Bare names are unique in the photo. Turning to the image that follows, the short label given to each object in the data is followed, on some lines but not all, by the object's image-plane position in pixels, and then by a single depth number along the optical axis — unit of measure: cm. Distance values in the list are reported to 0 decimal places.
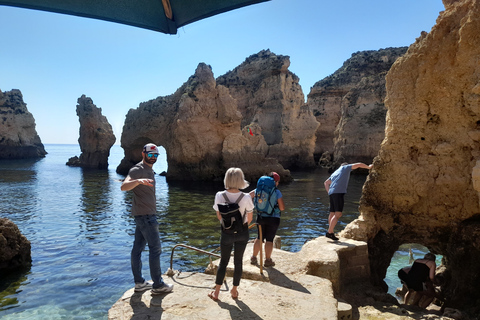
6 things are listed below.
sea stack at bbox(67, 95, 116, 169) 4416
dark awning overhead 319
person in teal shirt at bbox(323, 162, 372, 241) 655
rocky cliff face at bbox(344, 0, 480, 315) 650
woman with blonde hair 400
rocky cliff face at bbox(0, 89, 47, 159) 5794
